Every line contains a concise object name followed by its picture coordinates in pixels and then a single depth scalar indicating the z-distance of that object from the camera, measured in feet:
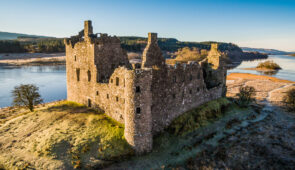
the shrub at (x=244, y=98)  124.67
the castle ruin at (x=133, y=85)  70.13
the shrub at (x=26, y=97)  108.27
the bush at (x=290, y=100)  126.93
